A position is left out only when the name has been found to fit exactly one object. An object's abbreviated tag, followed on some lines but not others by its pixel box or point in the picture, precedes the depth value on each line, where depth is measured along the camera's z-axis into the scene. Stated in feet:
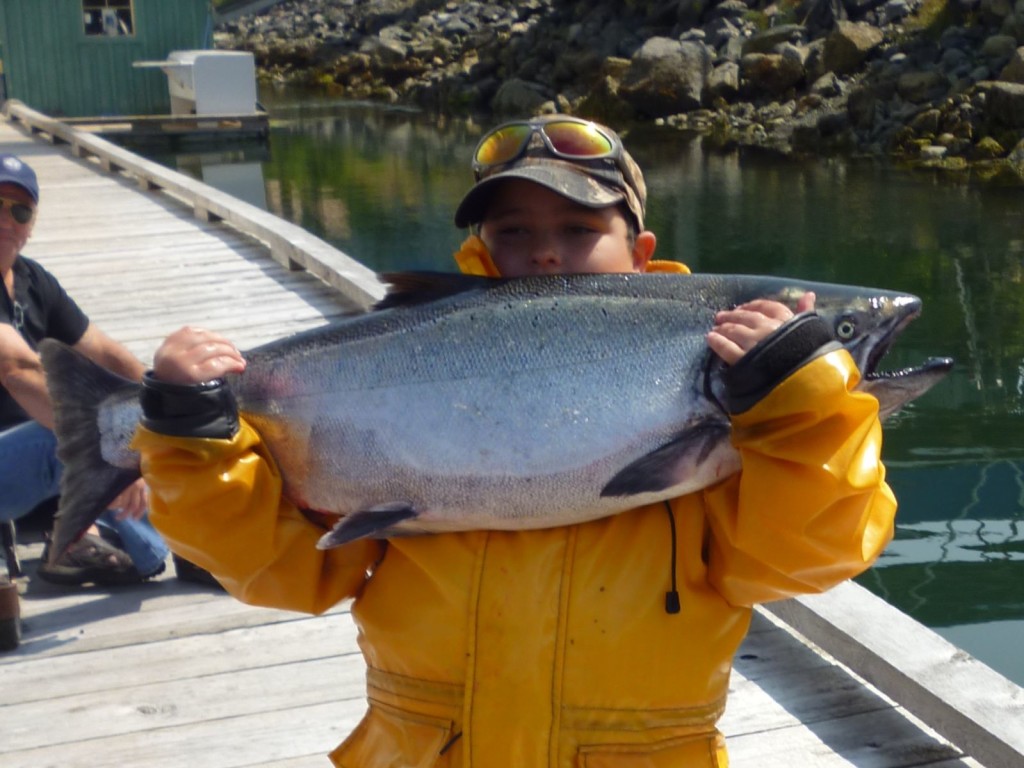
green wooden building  82.79
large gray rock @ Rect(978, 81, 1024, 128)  62.44
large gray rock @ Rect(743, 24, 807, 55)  87.61
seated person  14.08
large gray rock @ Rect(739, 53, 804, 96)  82.64
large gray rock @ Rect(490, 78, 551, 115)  100.07
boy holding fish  6.48
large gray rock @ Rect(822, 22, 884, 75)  80.64
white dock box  75.97
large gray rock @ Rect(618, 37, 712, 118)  88.02
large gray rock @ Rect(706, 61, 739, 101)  86.84
